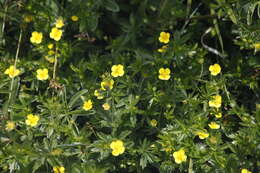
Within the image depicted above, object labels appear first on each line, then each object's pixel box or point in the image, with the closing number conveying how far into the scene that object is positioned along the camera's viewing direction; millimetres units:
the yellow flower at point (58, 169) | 4340
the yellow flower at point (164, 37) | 5309
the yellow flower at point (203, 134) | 4469
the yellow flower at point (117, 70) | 4898
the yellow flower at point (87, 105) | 4687
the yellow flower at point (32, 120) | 4555
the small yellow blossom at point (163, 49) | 5168
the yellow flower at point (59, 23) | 5451
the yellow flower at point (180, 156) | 4301
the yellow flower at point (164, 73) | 4863
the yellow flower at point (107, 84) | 4684
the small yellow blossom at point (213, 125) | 4625
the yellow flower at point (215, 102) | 4644
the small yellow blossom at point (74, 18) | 5542
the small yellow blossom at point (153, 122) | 4695
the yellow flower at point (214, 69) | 4883
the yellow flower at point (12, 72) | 5074
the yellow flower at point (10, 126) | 4534
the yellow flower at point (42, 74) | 5090
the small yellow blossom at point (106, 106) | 4590
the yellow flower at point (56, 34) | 5363
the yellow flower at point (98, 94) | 4691
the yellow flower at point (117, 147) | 4313
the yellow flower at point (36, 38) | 5359
